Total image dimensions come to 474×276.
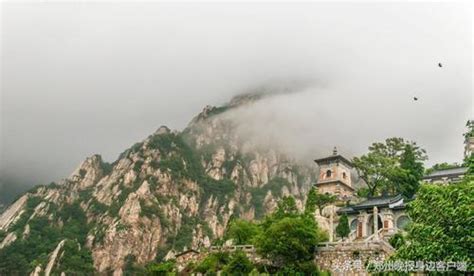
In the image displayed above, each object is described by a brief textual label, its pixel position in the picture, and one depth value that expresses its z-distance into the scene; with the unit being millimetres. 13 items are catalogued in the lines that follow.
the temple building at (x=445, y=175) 54912
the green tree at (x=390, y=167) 46906
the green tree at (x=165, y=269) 41375
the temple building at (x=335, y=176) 61719
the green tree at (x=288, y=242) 32656
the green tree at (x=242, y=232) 41656
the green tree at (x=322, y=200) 49094
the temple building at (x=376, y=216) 41094
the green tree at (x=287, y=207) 43106
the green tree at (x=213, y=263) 36094
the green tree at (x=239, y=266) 34219
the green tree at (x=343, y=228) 39719
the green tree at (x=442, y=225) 18391
